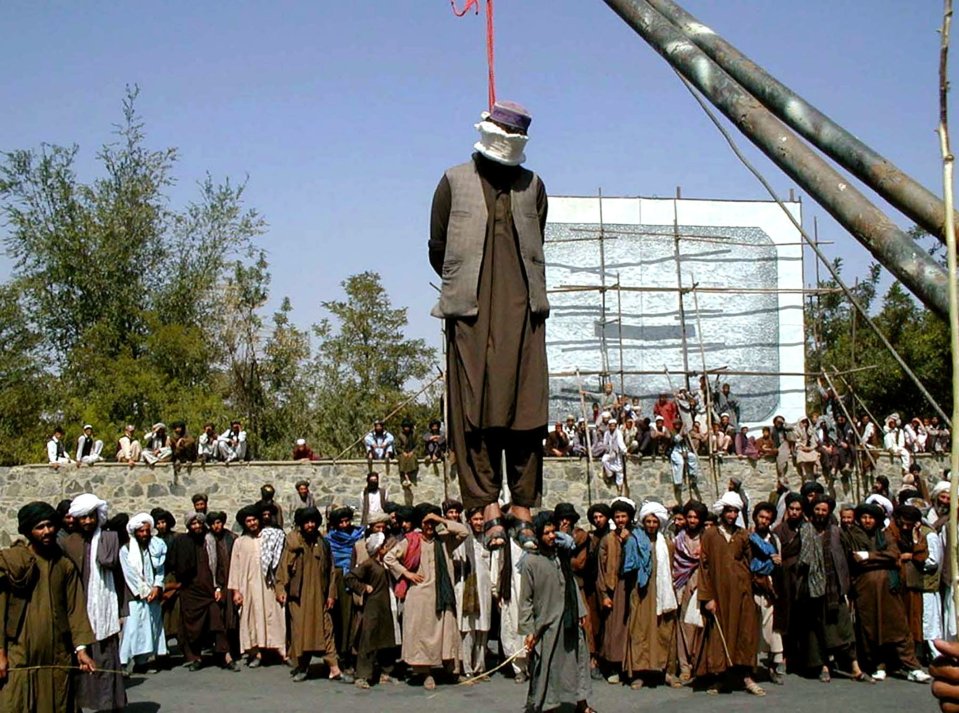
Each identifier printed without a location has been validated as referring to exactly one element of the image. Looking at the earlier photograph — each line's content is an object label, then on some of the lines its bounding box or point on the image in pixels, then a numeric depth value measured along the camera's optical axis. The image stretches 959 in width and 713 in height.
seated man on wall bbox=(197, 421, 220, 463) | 20.72
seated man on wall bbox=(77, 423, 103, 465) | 20.84
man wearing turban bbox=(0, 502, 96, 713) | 7.53
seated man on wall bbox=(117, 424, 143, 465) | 20.81
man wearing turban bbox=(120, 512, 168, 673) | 10.98
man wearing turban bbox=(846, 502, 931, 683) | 11.20
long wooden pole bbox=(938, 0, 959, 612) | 1.80
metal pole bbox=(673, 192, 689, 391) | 24.14
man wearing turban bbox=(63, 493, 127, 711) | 8.98
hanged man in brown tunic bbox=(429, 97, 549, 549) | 4.63
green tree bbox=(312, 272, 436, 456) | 28.89
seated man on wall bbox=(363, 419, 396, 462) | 20.66
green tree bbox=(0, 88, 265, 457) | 27.17
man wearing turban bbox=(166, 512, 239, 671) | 11.86
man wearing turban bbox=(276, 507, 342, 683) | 11.26
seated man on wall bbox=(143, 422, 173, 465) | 20.62
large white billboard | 24.59
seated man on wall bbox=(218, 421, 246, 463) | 20.77
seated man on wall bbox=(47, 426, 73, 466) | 20.75
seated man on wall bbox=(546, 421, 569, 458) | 21.58
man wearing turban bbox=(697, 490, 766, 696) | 10.46
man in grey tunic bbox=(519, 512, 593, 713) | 8.32
